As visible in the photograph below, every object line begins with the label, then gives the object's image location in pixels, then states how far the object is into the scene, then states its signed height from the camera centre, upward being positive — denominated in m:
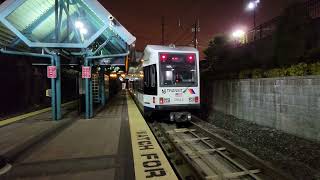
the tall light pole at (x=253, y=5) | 18.13 +8.41
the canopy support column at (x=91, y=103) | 9.51 -0.64
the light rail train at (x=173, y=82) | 7.47 +0.33
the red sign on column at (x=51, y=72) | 8.44 +0.86
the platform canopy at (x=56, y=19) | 7.49 +3.22
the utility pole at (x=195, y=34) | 17.78 +5.34
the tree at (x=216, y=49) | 13.84 +3.25
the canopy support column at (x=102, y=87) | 15.00 +0.24
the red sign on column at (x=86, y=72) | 9.12 +0.91
